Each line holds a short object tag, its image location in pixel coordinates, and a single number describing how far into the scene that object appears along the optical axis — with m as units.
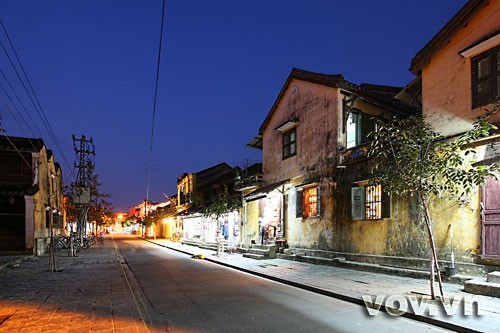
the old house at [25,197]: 21.91
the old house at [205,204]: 27.41
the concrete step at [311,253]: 16.00
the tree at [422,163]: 8.01
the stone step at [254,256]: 19.31
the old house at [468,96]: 10.17
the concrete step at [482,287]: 8.74
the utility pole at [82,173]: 27.08
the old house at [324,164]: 14.74
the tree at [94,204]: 32.70
